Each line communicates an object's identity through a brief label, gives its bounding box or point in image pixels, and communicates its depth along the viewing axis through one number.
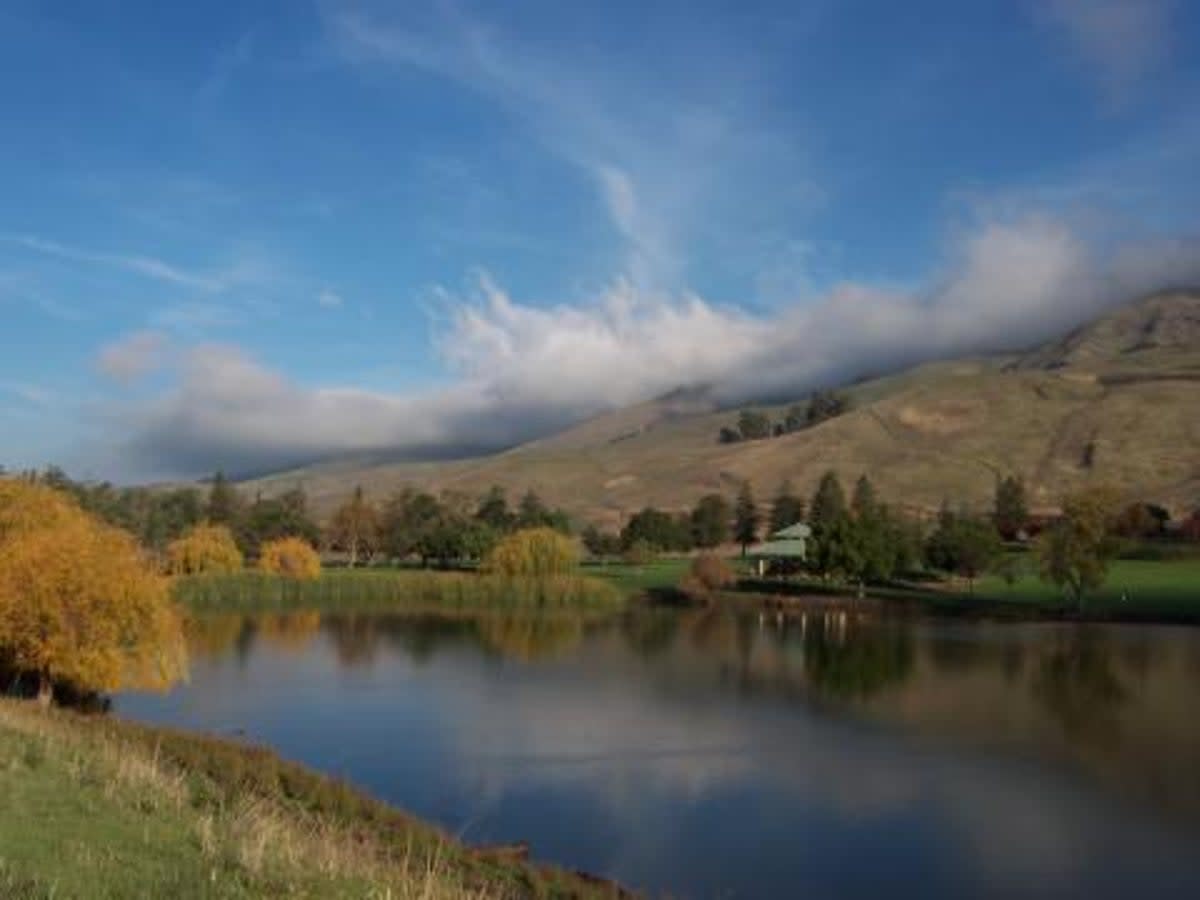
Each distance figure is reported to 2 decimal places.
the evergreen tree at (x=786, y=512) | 152.62
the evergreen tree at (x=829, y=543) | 101.50
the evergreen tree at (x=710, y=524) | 150.88
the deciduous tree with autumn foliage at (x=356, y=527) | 136.88
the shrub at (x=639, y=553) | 134.88
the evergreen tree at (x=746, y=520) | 148.62
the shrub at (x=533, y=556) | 99.38
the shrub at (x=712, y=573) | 103.38
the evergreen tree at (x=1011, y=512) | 143.88
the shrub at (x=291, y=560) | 98.50
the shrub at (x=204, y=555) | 95.19
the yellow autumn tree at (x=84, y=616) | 33.97
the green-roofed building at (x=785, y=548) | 119.19
